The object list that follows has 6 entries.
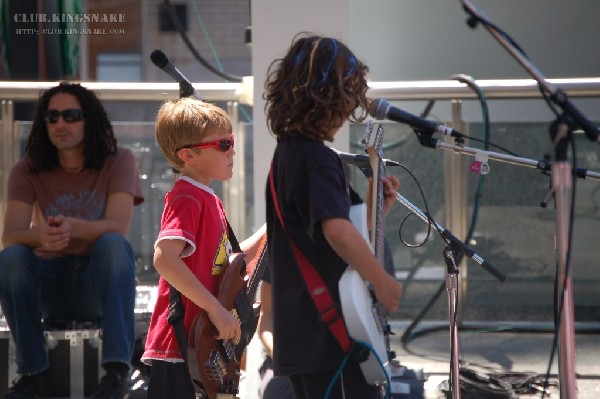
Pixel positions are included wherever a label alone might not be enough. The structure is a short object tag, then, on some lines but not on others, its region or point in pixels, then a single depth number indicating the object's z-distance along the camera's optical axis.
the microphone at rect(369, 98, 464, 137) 6.01
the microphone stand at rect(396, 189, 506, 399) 7.14
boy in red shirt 6.56
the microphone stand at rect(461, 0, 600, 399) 5.70
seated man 9.03
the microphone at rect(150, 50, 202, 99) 8.32
